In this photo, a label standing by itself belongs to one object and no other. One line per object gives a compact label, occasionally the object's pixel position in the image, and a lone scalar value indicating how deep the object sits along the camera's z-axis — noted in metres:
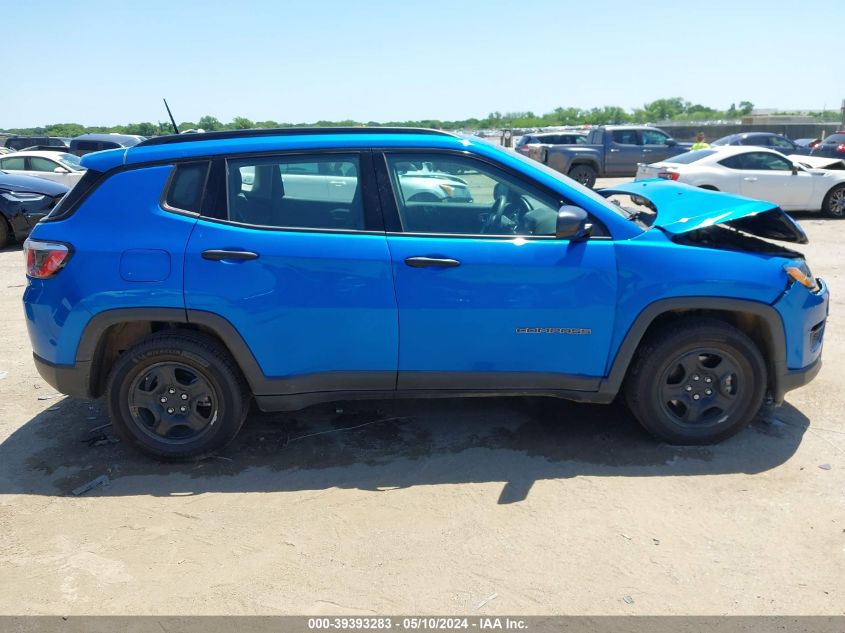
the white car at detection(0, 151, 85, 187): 15.01
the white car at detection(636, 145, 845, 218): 12.49
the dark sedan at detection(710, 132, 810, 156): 22.10
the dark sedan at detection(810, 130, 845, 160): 21.27
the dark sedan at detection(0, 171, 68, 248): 10.70
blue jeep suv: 3.66
